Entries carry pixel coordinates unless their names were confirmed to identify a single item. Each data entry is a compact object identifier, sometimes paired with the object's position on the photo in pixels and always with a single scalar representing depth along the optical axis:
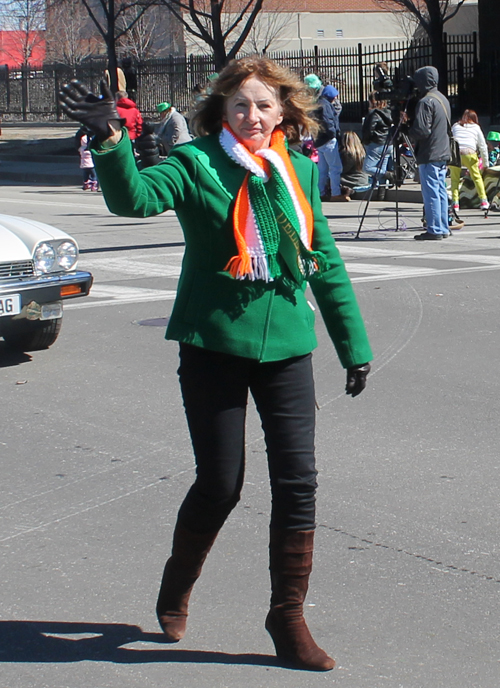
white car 7.26
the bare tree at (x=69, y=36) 67.56
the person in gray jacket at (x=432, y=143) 13.55
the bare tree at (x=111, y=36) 31.56
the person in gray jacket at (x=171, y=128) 17.62
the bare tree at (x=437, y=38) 25.34
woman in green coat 3.17
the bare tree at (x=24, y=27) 62.16
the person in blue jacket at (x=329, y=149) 17.92
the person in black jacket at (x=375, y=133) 17.64
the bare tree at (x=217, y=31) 28.64
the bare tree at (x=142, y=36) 57.84
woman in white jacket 16.35
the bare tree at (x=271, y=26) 61.28
